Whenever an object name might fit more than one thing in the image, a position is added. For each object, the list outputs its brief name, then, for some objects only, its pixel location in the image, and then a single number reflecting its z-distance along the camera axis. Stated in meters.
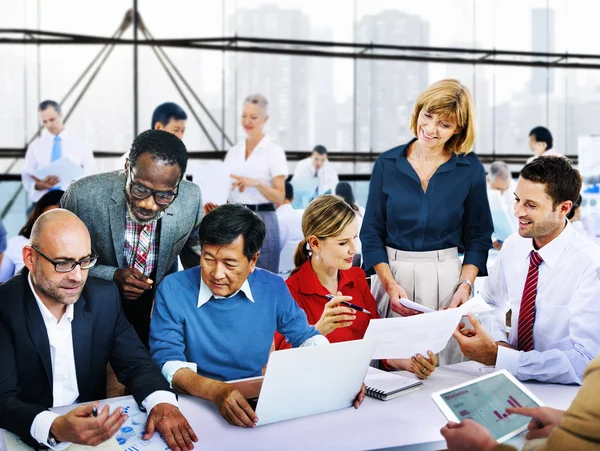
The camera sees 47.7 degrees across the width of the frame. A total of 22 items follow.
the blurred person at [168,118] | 3.86
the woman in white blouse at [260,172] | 4.24
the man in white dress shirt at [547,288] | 2.06
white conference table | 1.57
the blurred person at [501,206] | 5.45
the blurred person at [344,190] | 6.13
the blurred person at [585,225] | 5.19
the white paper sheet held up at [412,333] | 1.88
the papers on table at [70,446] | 1.51
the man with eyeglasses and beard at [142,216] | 2.11
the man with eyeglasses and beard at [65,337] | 1.72
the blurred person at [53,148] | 5.58
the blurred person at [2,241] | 3.23
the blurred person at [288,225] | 4.84
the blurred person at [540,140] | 6.80
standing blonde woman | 2.47
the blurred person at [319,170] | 7.92
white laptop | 1.60
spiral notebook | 1.90
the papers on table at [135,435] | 1.54
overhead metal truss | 8.18
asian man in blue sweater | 2.04
